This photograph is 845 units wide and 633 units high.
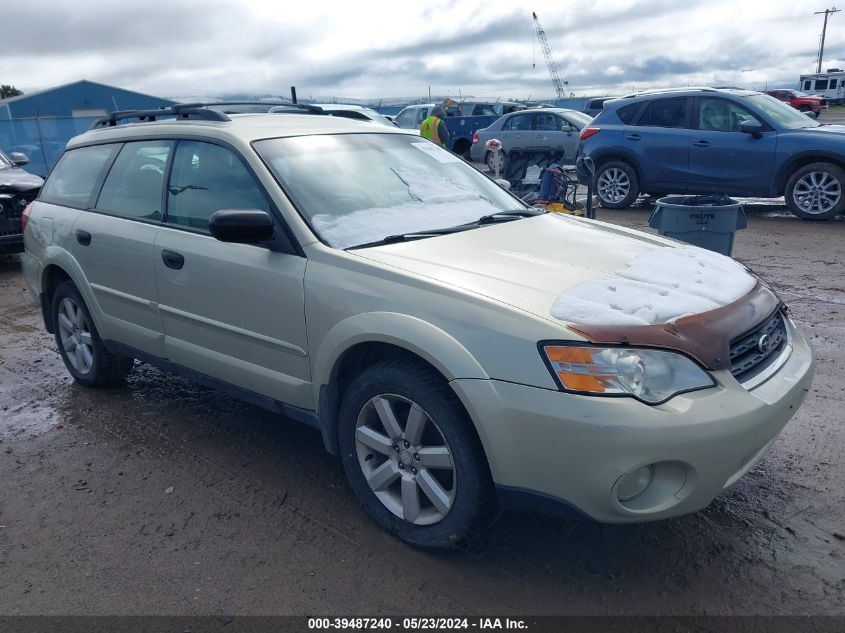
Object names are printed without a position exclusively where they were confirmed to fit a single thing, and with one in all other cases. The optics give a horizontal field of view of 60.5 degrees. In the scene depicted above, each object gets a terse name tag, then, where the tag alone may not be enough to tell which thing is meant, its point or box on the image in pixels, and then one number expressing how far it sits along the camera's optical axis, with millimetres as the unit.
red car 33700
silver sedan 16617
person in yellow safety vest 15133
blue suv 9406
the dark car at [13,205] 8766
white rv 52094
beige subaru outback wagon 2404
